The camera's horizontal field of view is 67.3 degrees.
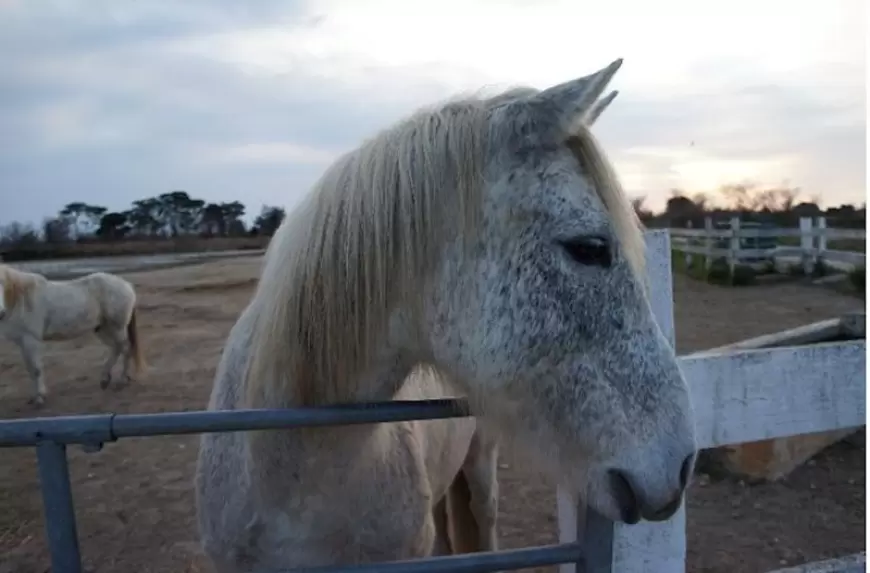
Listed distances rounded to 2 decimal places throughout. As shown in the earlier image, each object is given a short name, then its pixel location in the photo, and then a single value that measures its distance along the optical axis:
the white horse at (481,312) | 1.33
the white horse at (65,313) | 8.29
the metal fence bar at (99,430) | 1.26
